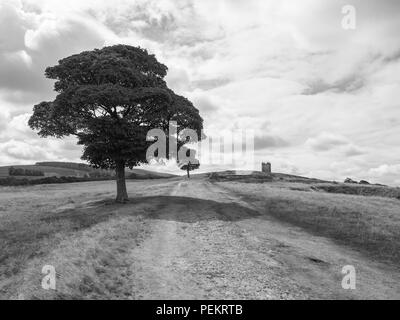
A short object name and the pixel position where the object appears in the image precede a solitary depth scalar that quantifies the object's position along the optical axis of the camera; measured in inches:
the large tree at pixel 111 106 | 1304.1
